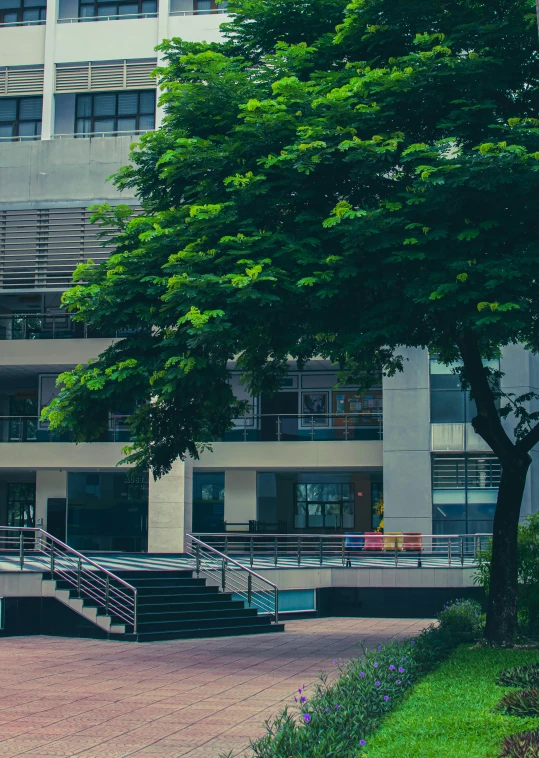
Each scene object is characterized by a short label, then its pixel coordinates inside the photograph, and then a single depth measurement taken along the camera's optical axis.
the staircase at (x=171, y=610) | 18.97
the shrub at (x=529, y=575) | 17.55
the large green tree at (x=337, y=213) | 14.17
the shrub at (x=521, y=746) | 7.43
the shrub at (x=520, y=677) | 11.15
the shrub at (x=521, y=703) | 9.48
